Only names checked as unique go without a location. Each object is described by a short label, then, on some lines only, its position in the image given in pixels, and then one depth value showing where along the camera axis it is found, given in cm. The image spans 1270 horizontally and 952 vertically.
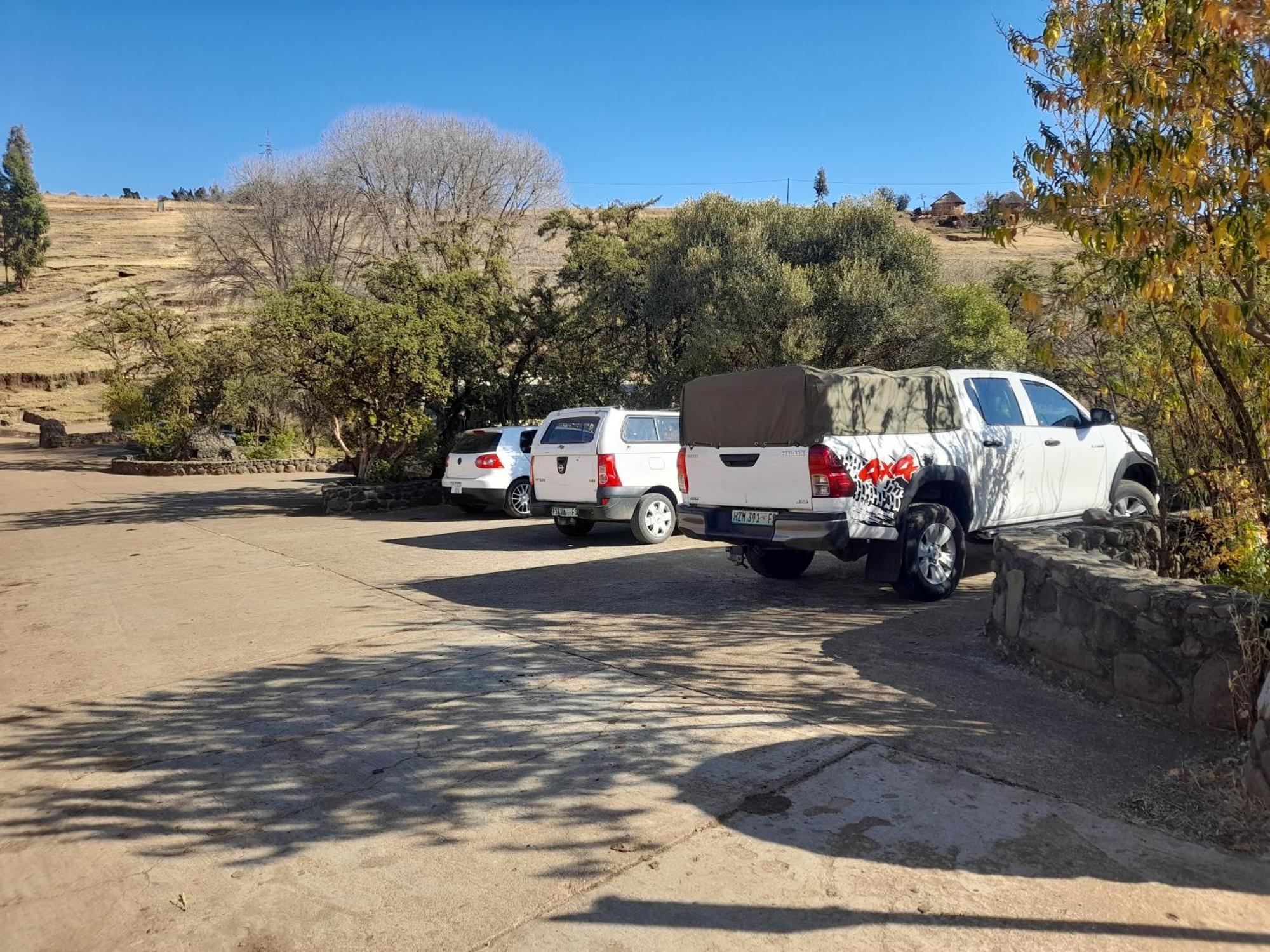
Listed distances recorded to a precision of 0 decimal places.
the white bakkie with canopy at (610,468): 1210
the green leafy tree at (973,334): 1869
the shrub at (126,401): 2980
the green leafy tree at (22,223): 6606
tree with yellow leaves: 510
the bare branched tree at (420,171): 3562
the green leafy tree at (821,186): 10100
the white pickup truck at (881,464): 768
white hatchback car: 1541
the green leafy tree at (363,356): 1644
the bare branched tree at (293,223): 3638
